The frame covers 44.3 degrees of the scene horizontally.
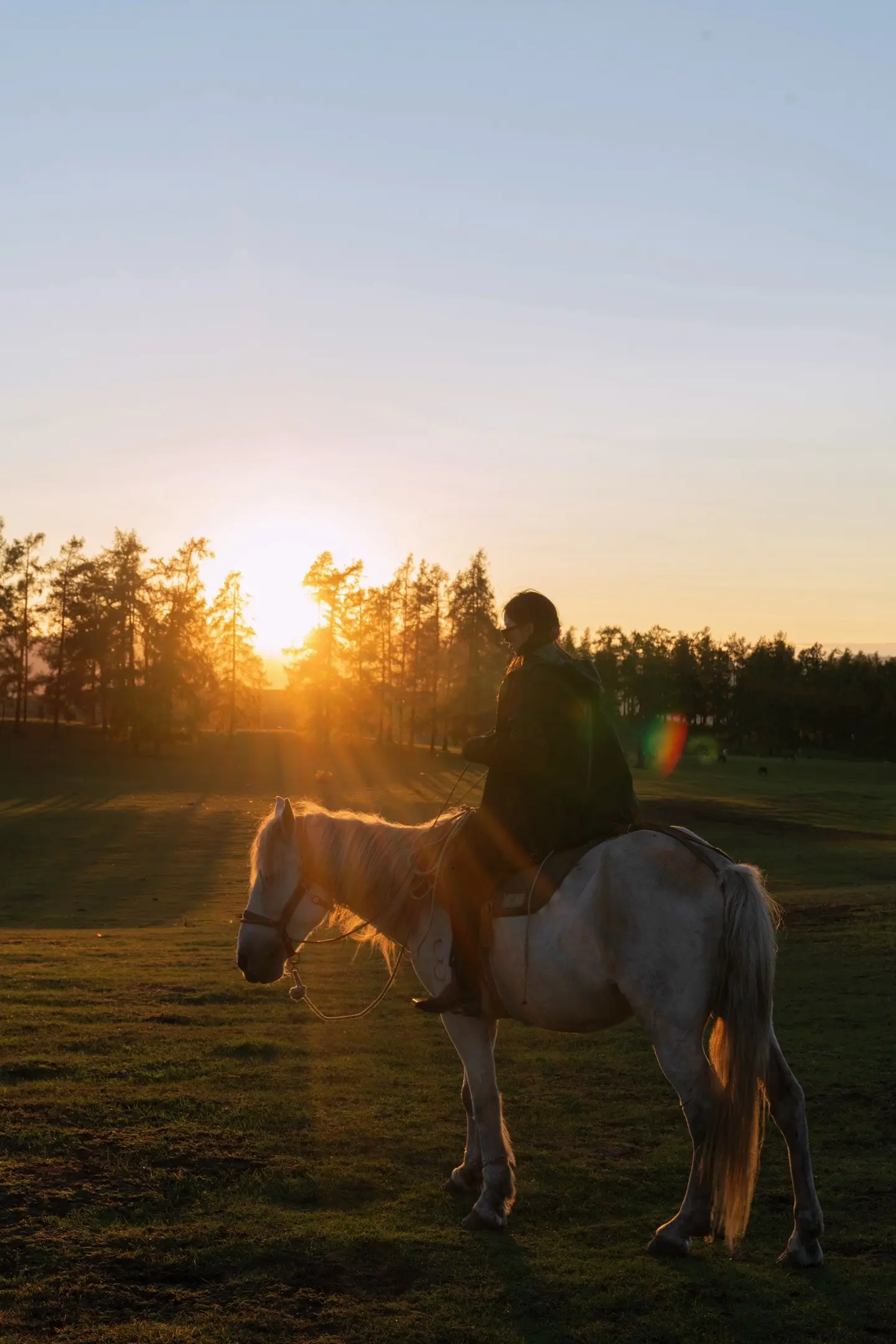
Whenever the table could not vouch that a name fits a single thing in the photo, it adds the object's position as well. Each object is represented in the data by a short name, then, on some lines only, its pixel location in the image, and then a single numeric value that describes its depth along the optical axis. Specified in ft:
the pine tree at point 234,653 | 265.75
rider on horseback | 20.88
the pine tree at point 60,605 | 255.70
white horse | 18.76
